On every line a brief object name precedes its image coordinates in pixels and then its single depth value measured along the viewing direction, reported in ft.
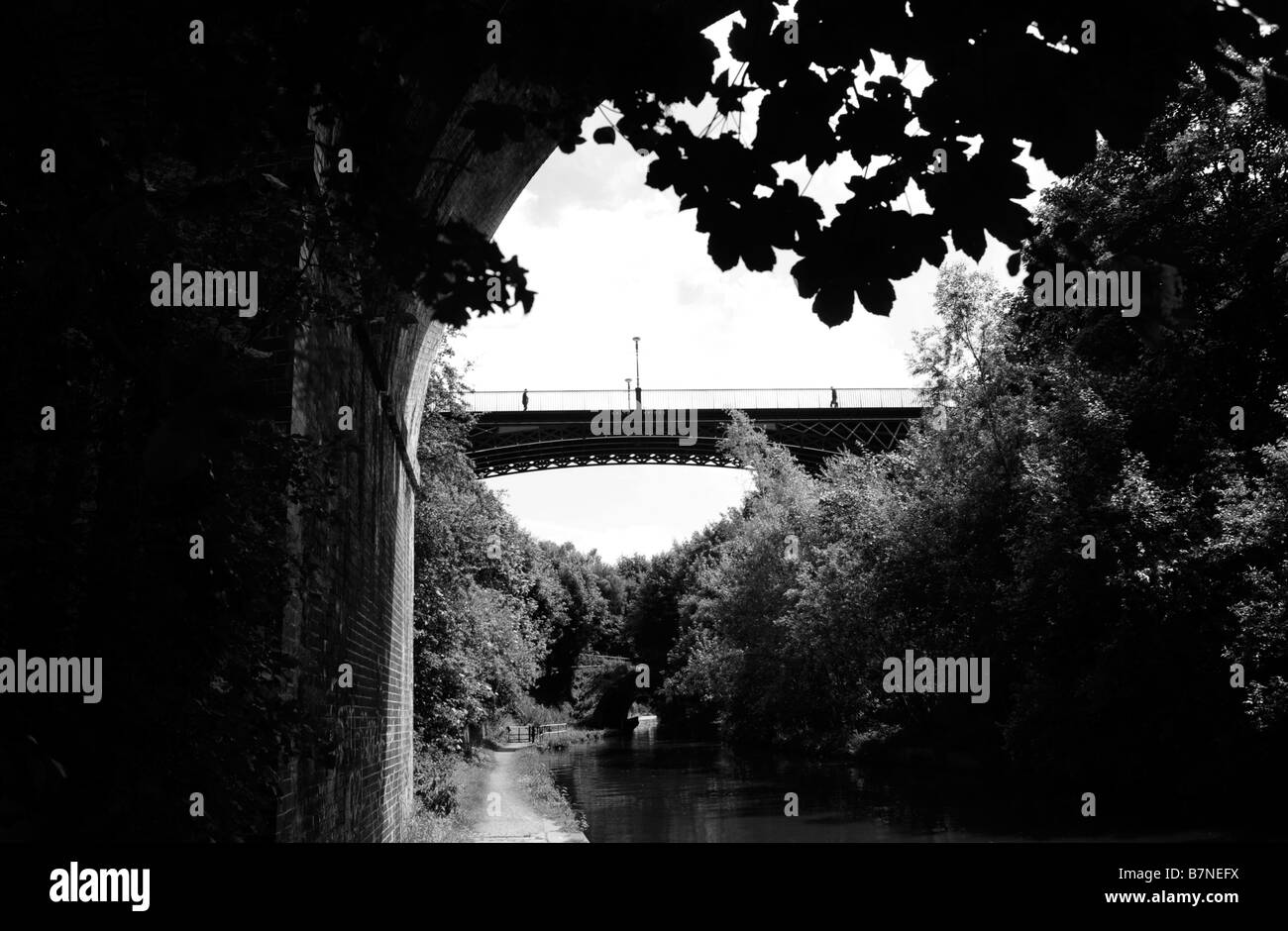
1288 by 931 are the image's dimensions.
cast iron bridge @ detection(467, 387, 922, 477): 146.82
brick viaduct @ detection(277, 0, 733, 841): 17.46
